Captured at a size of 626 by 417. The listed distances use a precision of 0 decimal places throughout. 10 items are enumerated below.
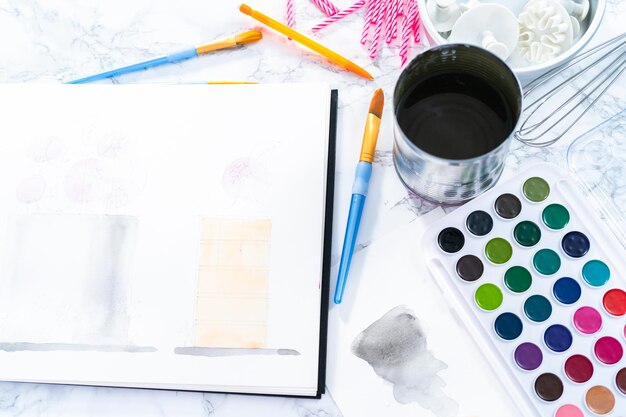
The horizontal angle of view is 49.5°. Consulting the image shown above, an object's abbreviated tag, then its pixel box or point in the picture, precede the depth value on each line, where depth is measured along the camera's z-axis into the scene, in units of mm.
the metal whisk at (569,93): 726
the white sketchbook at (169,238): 688
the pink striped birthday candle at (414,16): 745
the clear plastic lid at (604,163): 718
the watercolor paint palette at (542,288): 666
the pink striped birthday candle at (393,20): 752
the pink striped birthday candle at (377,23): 754
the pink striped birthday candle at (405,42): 748
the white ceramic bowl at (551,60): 636
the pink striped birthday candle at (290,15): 776
